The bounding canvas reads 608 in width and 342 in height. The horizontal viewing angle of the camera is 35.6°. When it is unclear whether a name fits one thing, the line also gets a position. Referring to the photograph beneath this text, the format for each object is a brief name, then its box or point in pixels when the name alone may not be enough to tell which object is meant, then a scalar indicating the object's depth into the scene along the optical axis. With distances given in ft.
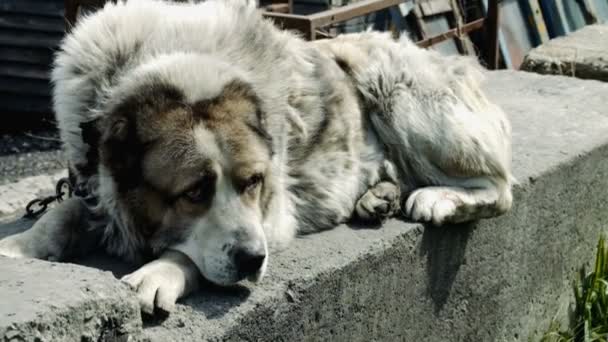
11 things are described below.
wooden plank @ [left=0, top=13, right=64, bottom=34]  30.94
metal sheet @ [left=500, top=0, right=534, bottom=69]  34.09
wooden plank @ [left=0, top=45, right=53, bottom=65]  31.07
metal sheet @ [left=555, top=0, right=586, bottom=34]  36.60
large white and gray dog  10.28
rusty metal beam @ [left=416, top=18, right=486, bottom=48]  25.53
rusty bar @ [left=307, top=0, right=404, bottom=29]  19.06
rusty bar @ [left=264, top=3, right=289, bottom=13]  23.57
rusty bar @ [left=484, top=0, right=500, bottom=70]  27.12
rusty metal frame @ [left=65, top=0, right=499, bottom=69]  18.95
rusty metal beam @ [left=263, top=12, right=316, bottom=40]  18.76
